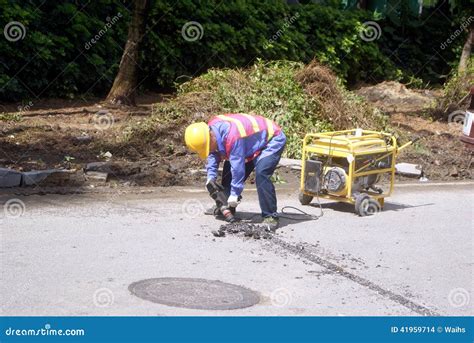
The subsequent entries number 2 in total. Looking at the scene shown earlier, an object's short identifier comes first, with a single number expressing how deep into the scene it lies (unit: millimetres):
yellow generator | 10242
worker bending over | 8961
